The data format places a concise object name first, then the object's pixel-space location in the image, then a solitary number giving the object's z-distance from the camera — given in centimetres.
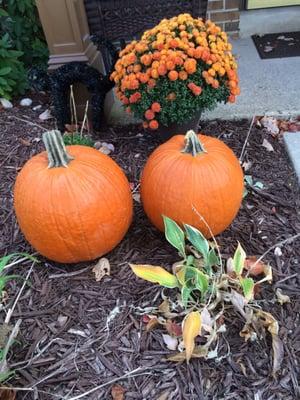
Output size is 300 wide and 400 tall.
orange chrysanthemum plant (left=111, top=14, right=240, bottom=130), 226
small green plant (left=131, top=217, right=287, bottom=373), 154
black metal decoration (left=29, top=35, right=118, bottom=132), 272
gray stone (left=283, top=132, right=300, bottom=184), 251
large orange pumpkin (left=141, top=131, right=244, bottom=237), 178
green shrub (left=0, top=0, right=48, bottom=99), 323
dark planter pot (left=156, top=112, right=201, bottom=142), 253
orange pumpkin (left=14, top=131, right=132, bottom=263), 171
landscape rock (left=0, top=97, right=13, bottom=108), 327
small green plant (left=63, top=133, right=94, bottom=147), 244
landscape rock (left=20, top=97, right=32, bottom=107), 332
